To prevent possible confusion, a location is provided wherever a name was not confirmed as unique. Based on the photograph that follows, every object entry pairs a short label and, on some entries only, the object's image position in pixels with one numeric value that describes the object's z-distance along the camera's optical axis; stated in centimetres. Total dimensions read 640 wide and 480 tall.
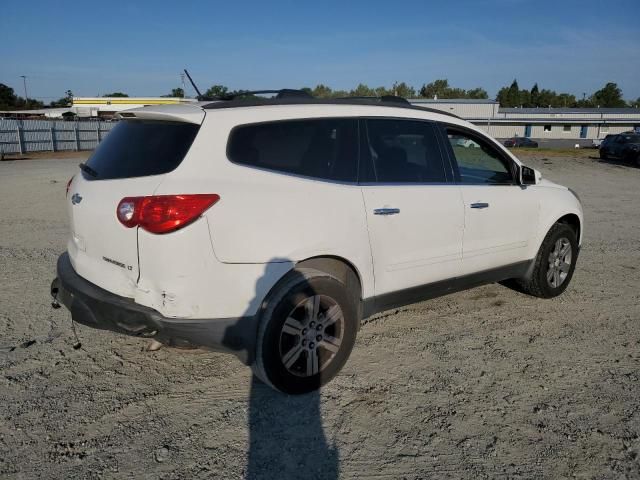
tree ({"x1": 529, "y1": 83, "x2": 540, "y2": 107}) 10519
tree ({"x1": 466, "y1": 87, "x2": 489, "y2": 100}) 10421
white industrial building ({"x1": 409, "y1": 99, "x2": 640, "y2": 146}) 6631
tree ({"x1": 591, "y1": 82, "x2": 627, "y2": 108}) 10519
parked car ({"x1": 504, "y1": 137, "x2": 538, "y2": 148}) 4968
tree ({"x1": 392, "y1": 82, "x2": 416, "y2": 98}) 9216
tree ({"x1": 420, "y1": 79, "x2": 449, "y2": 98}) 10394
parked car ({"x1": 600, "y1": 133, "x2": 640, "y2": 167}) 2349
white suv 283
